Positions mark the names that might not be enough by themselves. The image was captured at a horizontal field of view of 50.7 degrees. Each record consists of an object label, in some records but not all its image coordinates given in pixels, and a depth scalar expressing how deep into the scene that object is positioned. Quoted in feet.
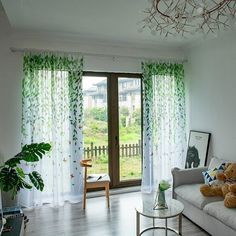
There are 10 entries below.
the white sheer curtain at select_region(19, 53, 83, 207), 11.89
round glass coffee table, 8.15
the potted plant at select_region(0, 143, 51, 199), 8.54
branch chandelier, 8.14
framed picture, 13.25
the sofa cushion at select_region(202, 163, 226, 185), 10.48
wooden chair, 11.91
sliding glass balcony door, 13.98
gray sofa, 8.28
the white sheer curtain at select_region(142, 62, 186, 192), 13.96
